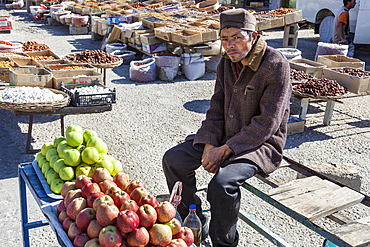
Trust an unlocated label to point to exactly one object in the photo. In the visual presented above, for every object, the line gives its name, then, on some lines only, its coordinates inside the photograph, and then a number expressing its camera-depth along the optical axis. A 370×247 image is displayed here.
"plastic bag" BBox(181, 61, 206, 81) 7.96
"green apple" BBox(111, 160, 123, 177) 2.73
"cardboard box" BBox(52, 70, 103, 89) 4.89
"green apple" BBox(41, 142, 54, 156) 2.87
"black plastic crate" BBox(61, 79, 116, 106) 4.35
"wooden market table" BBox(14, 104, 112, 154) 4.16
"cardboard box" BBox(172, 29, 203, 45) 7.69
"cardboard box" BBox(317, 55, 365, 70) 6.42
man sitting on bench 2.41
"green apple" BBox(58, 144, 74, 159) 2.68
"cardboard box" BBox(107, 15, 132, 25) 10.72
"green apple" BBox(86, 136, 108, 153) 2.77
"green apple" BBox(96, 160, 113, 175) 2.61
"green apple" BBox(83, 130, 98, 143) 2.89
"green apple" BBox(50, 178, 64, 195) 2.41
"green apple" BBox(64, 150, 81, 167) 2.60
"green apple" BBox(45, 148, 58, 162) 2.77
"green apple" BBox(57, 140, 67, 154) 2.77
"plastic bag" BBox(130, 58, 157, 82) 7.67
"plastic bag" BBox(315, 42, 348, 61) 7.32
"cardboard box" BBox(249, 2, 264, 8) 18.38
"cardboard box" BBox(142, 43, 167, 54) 8.47
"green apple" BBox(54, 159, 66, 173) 2.59
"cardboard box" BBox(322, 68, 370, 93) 5.51
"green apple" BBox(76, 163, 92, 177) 2.57
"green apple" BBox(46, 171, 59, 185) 2.52
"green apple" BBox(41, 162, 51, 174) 2.67
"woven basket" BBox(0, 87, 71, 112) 3.95
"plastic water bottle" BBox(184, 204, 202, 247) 2.69
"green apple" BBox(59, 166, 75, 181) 2.52
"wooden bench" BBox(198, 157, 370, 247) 2.05
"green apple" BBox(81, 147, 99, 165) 2.64
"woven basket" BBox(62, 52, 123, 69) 6.13
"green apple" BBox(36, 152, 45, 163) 2.85
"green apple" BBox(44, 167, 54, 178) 2.60
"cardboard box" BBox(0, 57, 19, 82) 5.31
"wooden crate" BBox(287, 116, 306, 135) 5.33
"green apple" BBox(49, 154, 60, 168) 2.66
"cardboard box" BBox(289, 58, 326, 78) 6.36
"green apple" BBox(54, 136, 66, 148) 2.88
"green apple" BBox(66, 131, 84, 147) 2.76
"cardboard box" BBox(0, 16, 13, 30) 8.45
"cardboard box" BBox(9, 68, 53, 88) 4.72
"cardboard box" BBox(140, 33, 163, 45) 8.44
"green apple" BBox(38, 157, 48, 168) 2.76
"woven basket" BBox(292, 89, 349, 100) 5.08
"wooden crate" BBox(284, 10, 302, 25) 9.59
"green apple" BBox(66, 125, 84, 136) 2.92
